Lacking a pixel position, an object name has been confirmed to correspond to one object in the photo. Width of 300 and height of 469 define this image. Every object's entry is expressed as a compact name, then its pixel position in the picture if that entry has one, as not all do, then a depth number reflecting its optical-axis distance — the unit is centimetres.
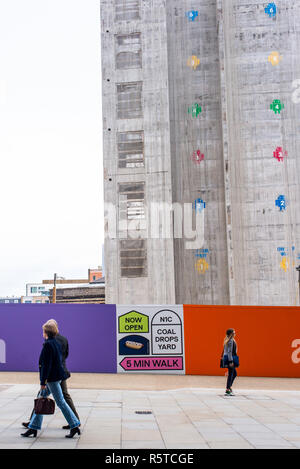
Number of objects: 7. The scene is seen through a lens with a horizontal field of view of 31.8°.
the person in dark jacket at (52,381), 798
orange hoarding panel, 1786
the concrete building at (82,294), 8025
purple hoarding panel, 1792
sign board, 1781
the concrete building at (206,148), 3244
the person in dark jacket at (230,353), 1307
